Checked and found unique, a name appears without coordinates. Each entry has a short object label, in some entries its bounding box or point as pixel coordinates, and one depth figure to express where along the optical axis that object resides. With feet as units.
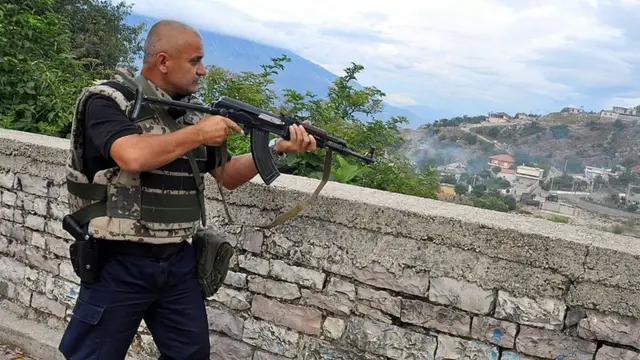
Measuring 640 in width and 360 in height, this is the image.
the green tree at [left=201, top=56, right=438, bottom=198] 13.14
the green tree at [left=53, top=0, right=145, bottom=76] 69.05
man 6.84
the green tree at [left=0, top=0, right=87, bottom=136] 16.20
